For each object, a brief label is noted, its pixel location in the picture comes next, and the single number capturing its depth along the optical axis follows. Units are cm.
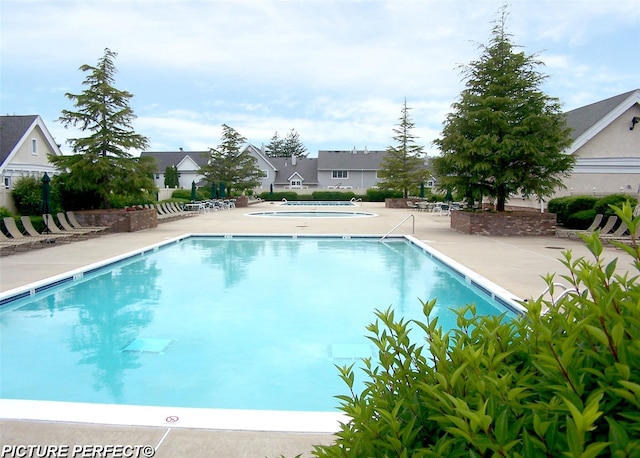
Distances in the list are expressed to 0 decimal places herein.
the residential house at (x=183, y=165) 6350
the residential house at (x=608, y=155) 2506
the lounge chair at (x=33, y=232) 1419
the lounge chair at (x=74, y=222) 1706
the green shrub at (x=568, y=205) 1905
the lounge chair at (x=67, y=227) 1642
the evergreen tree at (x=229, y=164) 4012
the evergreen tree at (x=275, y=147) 9275
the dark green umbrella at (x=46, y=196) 1559
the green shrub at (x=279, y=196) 5256
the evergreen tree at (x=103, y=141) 1827
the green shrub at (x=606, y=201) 1728
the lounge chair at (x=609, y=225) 1543
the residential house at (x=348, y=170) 6094
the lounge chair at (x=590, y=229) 1602
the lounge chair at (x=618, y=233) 1490
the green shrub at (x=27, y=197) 1688
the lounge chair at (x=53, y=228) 1559
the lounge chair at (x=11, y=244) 1259
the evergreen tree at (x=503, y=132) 1673
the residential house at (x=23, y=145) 3038
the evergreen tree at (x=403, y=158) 3972
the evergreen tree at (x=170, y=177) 5272
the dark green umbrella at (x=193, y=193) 3216
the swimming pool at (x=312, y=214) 2911
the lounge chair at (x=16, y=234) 1347
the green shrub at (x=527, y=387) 110
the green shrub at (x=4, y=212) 1500
